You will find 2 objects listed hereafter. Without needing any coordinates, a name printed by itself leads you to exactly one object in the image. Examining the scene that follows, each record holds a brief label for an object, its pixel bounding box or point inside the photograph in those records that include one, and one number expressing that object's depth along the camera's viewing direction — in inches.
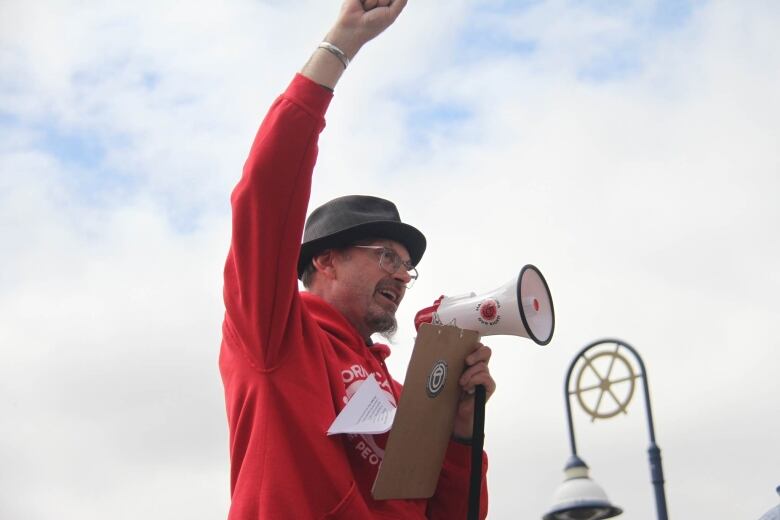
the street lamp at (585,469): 289.0
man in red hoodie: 114.3
